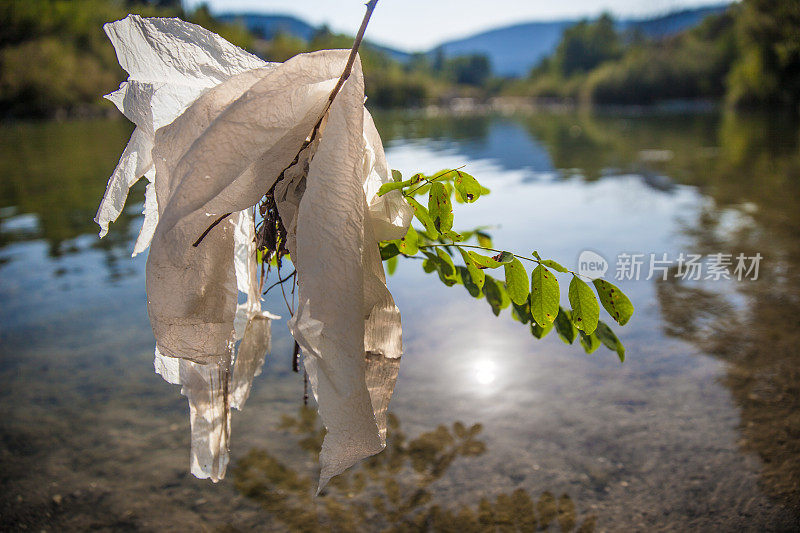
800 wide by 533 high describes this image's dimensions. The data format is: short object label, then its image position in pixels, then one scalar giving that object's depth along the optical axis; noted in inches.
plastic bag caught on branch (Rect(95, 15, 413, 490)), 13.7
